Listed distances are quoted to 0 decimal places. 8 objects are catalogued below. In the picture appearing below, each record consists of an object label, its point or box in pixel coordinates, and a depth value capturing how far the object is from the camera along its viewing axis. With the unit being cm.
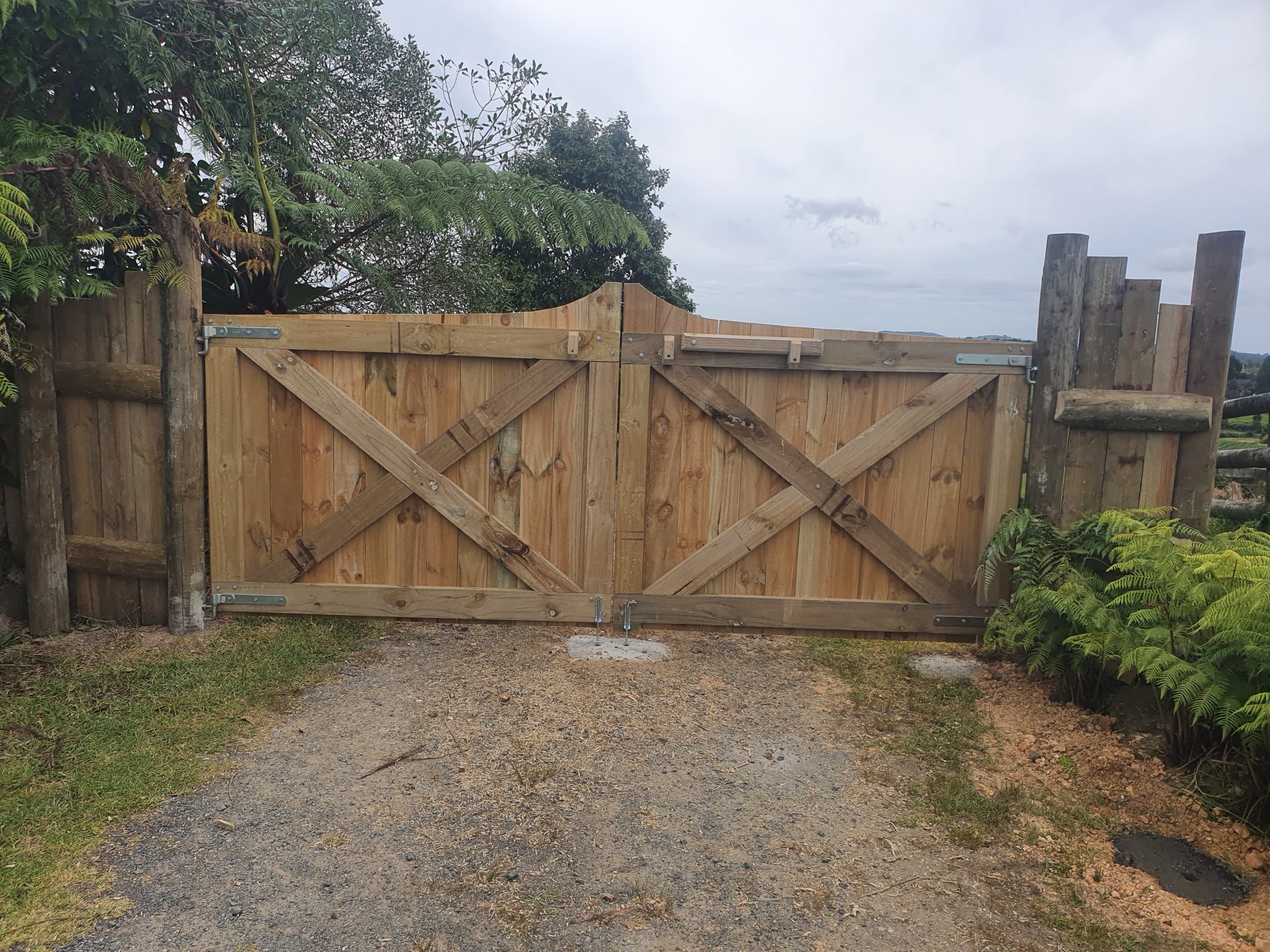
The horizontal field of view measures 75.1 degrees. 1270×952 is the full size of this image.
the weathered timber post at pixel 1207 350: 457
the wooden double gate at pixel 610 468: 514
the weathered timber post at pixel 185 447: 491
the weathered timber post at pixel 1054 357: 484
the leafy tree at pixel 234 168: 455
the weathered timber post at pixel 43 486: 473
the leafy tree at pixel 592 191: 1025
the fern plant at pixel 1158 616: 314
